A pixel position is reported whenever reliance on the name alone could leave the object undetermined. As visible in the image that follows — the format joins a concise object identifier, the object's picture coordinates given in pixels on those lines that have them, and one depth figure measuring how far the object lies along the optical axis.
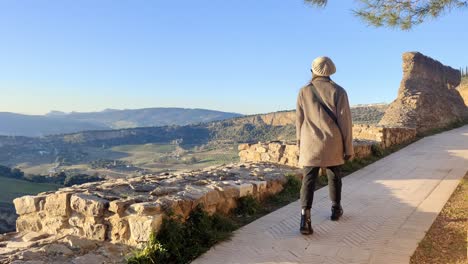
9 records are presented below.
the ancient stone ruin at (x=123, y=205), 3.81
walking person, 4.11
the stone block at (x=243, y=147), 9.73
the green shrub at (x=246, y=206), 5.05
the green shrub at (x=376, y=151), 10.11
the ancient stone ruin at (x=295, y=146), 8.52
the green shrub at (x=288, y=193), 5.73
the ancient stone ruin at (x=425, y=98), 15.70
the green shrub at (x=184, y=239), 3.44
